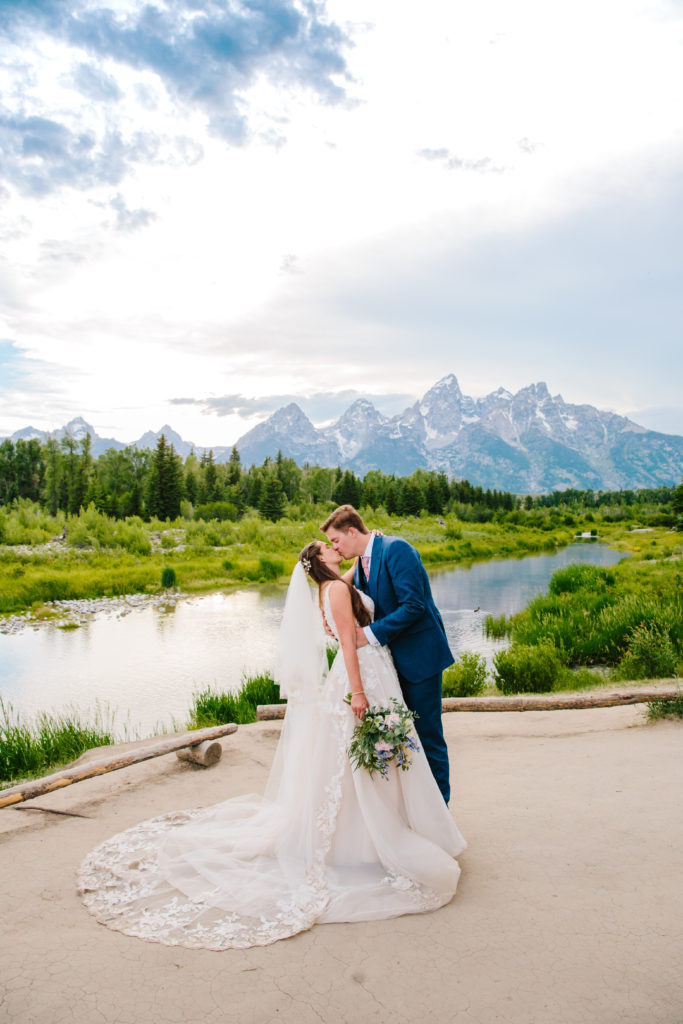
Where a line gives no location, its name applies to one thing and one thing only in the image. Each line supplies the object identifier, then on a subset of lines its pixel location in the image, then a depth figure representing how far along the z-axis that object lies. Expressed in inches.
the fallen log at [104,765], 203.0
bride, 132.7
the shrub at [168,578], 1054.4
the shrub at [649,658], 370.9
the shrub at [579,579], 773.3
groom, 149.6
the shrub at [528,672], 390.3
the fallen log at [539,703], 298.0
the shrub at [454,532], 2047.0
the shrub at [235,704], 329.1
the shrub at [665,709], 270.4
